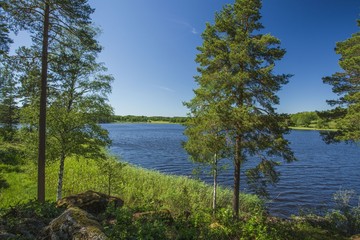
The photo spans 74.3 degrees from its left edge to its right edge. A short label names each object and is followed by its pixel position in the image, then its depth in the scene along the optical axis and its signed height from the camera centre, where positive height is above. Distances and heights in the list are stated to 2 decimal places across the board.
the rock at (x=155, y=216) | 7.39 -3.21
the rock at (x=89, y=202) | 9.35 -3.37
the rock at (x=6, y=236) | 5.13 -2.61
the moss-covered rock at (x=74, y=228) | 4.98 -2.40
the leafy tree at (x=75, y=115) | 13.79 +0.20
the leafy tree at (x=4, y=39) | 10.59 +3.58
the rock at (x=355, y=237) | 9.98 -4.80
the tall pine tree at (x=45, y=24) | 10.59 +4.37
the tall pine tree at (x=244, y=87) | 12.02 +1.86
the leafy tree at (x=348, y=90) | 13.61 +2.26
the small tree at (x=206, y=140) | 12.64 -1.03
